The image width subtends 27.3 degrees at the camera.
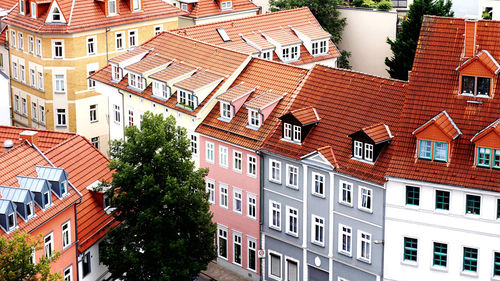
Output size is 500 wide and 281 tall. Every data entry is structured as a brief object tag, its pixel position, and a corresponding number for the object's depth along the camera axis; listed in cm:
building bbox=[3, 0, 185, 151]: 9788
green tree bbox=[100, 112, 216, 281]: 6862
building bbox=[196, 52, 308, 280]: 7744
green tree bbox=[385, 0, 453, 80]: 9988
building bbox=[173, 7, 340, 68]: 9400
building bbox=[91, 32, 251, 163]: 8150
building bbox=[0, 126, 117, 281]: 6444
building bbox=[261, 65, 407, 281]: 7038
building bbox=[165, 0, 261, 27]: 11012
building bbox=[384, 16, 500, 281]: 6656
